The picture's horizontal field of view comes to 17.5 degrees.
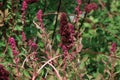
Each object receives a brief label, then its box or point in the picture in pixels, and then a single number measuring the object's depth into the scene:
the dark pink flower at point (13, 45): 2.36
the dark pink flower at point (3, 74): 2.25
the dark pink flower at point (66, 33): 2.66
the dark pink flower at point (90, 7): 3.17
